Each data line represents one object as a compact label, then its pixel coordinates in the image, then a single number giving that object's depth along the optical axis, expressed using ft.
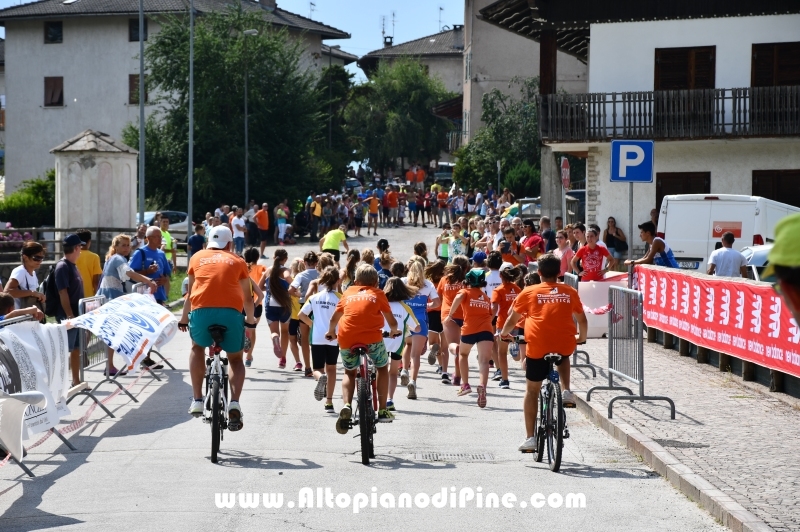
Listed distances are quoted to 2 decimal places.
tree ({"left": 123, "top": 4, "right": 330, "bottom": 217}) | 172.45
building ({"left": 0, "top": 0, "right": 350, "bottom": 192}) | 221.05
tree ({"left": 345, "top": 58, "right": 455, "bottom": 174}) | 287.28
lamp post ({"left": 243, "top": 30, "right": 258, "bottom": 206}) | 168.04
